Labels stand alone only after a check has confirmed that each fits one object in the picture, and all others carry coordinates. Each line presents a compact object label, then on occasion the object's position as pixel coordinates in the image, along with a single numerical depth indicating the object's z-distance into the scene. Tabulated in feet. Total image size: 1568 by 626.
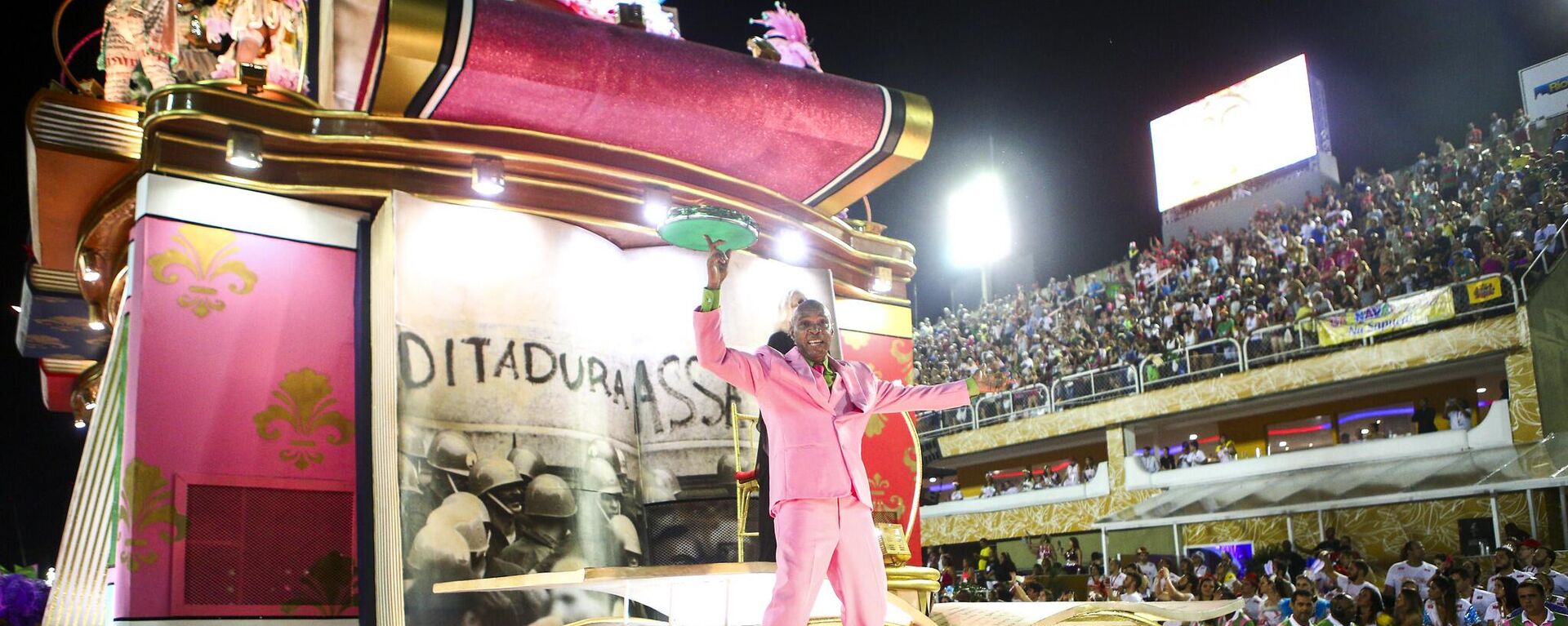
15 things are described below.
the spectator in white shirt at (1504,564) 28.58
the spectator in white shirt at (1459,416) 49.90
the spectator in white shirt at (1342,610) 24.50
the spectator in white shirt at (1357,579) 30.17
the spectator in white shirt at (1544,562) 28.04
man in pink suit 12.29
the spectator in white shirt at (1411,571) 31.99
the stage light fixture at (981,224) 98.27
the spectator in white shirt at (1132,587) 35.20
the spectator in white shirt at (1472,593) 27.25
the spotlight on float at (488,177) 19.61
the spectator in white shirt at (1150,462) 63.05
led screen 72.23
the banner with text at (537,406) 18.20
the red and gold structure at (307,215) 17.43
